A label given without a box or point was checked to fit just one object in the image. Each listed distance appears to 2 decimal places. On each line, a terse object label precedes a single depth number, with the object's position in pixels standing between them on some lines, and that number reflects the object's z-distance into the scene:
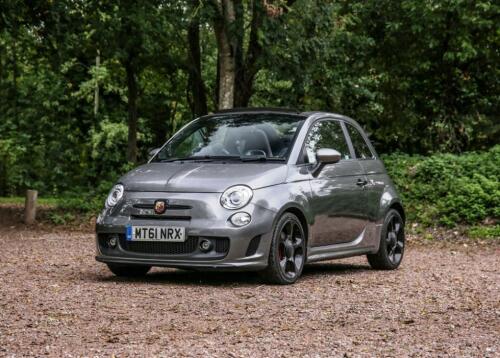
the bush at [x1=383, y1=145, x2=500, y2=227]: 18.19
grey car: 9.23
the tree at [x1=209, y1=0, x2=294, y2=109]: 19.12
